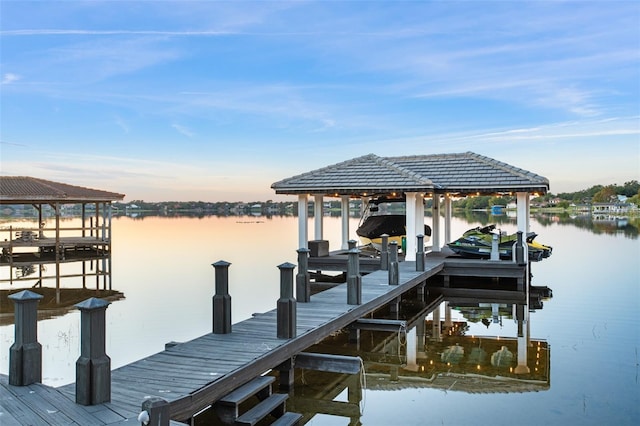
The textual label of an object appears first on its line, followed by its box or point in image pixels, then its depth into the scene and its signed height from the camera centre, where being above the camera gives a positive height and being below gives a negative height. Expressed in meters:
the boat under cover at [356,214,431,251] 20.59 -0.76
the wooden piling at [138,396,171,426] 3.44 -1.26
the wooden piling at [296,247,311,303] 9.13 -1.31
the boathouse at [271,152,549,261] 15.84 +0.79
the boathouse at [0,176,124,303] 22.98 -0.80
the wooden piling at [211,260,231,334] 6.64 -1.14
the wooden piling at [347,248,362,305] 9.07 -1.23
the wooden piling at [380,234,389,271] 13.93 -1.23
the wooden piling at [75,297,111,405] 4.35 -1.21
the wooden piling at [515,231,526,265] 15.27 -1.27
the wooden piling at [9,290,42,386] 4.73 -1.17
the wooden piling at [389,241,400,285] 11.63 -1.24
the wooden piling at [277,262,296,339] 6.62 -1.17
